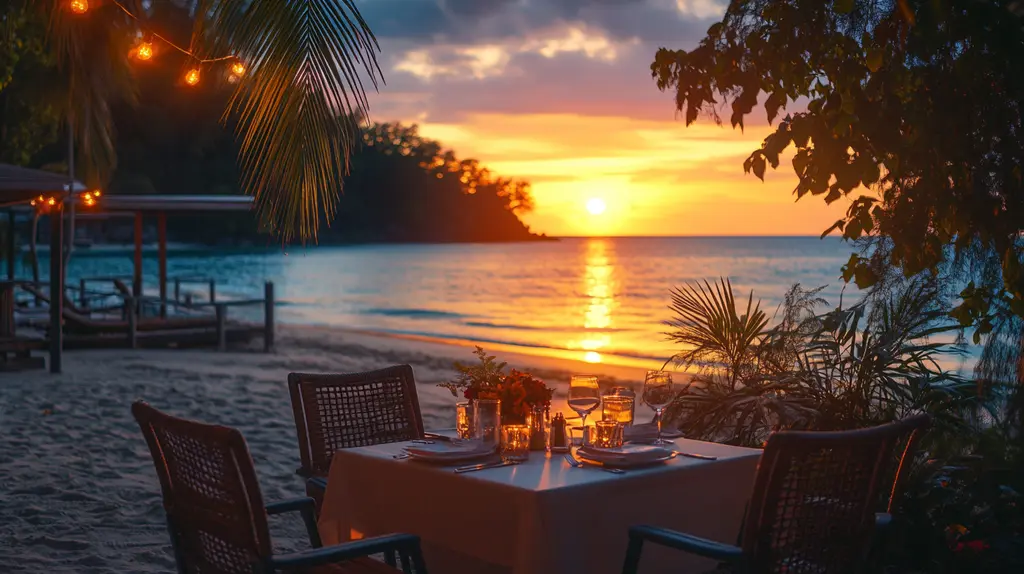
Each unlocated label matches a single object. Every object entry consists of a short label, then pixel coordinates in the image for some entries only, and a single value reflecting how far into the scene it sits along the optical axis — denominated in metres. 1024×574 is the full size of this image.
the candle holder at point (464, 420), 3.42
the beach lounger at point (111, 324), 13.33
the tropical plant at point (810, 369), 4.73
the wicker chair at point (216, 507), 2.40
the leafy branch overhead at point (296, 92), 4.54
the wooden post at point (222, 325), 14.34
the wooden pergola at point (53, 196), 8.57
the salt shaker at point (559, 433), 3.33
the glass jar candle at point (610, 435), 3.20
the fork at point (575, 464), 2.92
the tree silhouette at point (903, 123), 3.15
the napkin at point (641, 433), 3.39
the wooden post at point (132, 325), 13.53
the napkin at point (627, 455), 2.98
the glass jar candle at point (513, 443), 3.09
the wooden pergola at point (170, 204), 14.81
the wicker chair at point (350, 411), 3.90
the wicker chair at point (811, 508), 2.47
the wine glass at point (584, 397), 3.28
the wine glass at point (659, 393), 3.41
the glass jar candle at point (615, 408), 3.27
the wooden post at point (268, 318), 14.27
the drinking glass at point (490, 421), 3.14
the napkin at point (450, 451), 3.04
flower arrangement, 3.24
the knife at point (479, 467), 2.91
